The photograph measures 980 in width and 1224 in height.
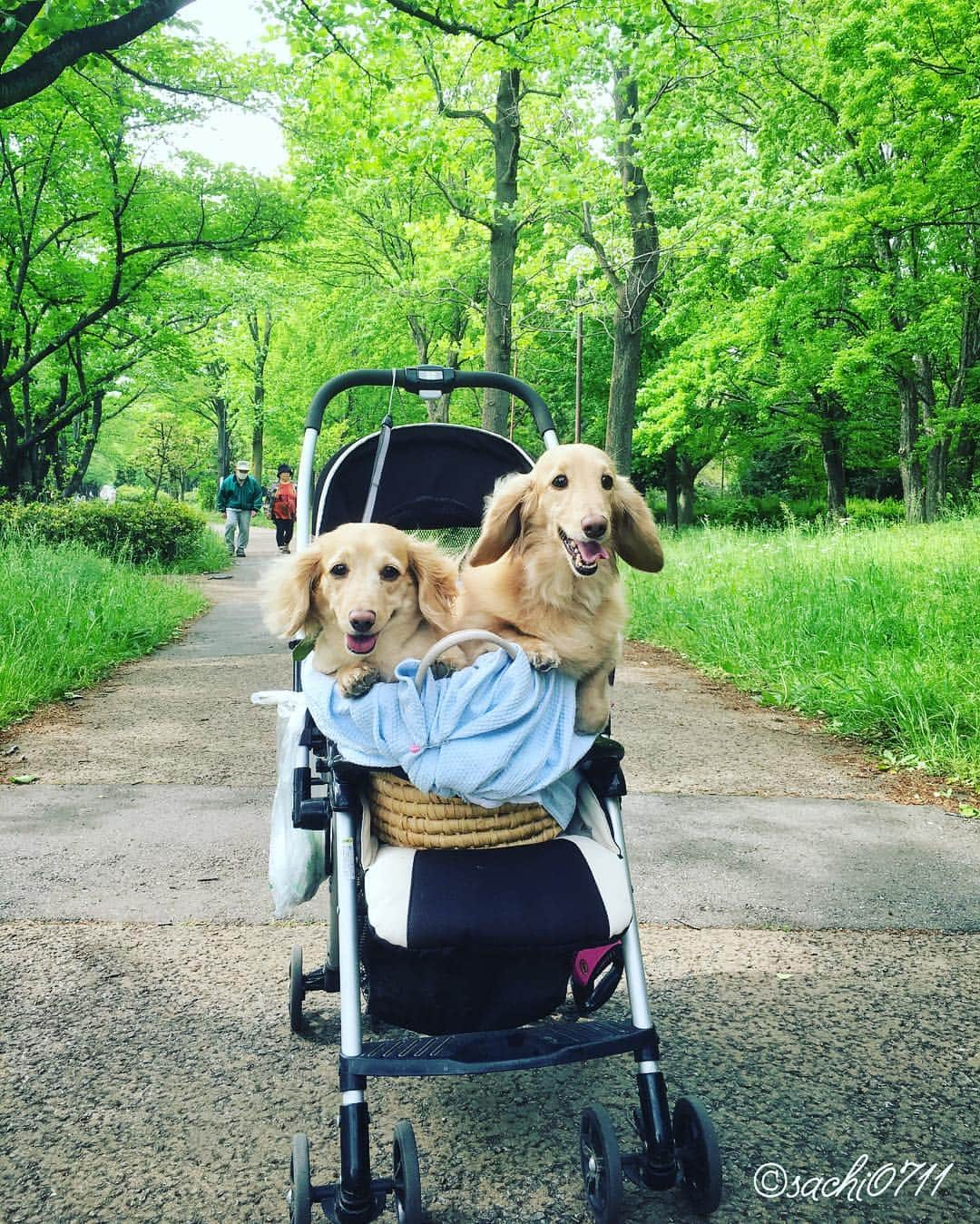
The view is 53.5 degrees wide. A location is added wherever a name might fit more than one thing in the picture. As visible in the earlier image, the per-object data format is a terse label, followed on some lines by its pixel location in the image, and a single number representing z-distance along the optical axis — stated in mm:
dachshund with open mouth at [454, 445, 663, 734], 2322
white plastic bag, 2613
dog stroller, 1922
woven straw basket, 2105
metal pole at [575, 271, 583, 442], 16558
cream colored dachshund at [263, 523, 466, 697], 2393
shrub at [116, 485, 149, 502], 45344
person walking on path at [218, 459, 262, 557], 18453
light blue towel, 1991
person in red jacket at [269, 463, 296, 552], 19156
